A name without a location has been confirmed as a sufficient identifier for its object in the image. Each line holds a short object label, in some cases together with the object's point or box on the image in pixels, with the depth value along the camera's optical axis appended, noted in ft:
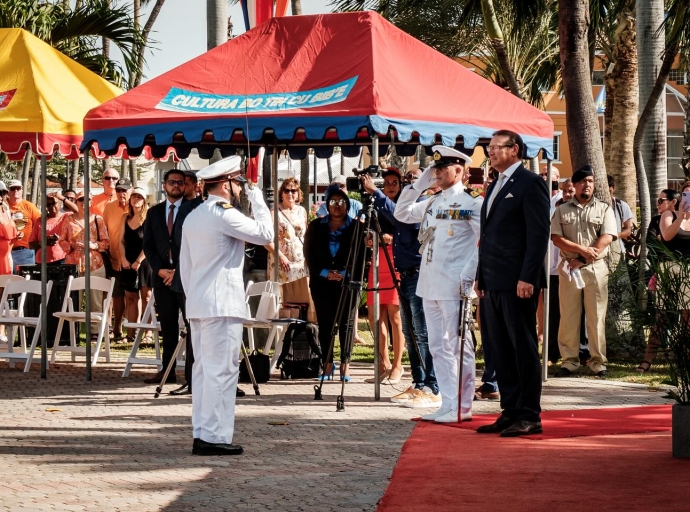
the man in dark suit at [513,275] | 31.30
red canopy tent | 38.42
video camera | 38.55
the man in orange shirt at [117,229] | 57.36
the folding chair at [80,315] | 48.83
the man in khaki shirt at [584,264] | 46.19
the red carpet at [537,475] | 22.85
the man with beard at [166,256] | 42.34
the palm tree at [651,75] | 62.44
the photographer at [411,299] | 38.99
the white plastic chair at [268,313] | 45.34
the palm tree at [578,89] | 52.44
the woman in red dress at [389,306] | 42.57
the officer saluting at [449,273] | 34.45
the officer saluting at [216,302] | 29.53
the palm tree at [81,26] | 66.64
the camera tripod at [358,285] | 39.04
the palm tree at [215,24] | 55.06
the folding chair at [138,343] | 45.75
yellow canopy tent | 44.88
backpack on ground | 45.62
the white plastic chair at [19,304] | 50.52
